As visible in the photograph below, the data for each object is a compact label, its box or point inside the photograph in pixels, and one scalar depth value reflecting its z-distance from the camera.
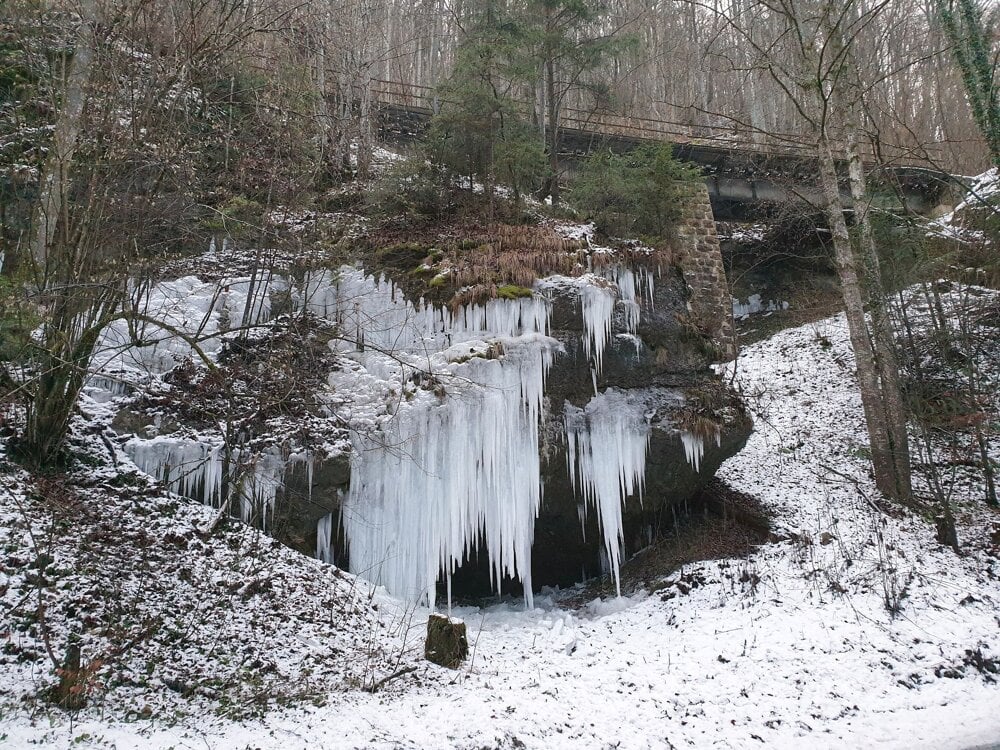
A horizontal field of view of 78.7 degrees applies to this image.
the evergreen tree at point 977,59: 7.82
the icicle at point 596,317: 7.65
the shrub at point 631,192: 9.37
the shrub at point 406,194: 9.35
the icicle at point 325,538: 6.69
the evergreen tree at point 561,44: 11.38
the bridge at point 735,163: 13.09
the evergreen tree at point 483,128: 9.38
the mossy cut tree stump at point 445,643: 5.40
